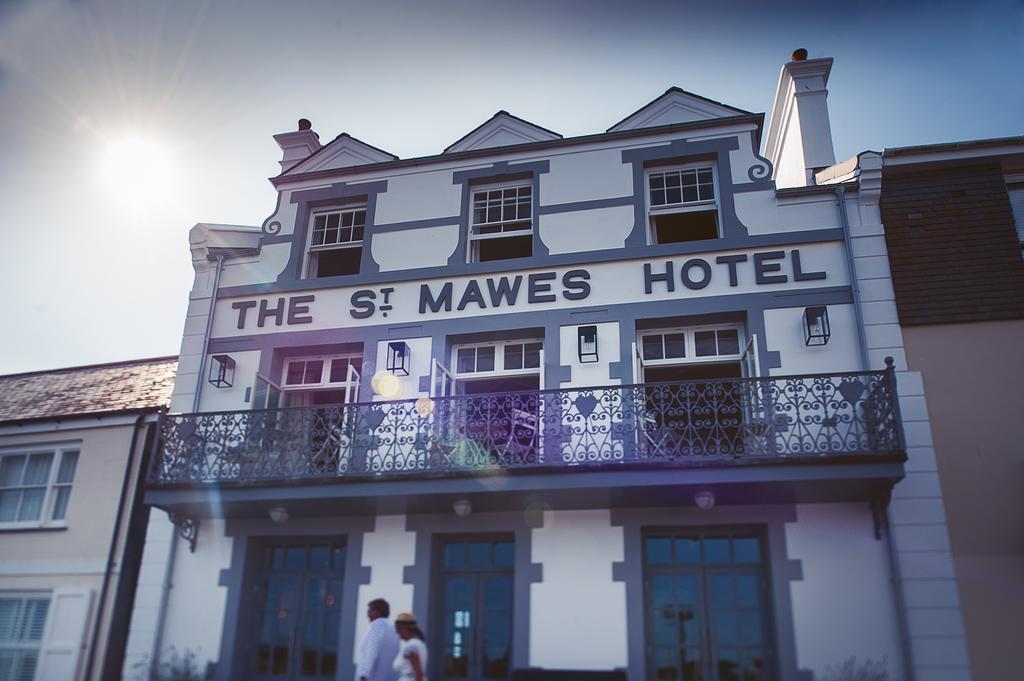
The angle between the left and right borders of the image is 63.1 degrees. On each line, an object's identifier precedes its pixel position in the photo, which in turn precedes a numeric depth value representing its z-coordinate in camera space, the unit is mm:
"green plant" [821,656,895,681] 8719
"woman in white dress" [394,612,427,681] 8062
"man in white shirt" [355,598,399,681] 8531
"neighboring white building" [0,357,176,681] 11266
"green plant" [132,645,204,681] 10227
